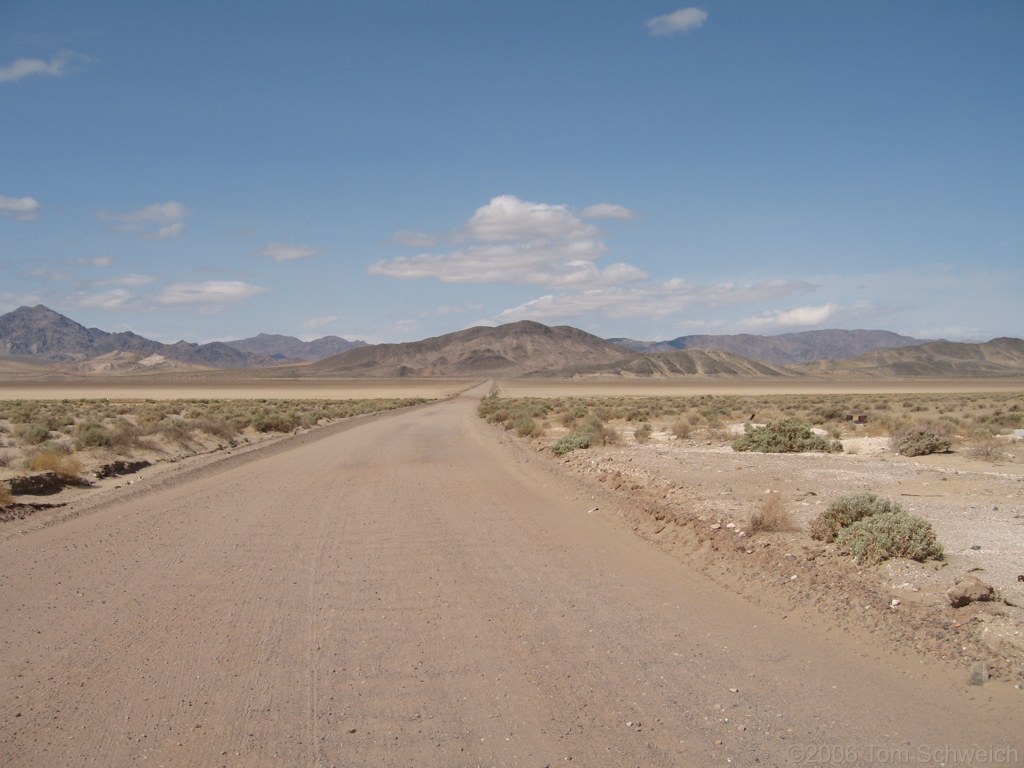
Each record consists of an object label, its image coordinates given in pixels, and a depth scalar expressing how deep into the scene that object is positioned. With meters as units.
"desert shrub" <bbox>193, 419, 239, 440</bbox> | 27.97
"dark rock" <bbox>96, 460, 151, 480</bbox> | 18.22
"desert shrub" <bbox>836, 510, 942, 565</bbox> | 8.52
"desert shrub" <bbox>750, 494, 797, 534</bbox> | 10.52
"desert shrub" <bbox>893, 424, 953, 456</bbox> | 19.20
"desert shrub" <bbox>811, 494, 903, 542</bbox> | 9.88
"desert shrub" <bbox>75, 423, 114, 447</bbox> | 21.83
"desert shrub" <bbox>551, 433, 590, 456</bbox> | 22.39
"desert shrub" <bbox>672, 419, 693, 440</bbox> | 26.16
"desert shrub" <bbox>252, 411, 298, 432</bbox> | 33.59
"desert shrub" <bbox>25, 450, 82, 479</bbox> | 16.47
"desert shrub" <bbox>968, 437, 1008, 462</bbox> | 17.75
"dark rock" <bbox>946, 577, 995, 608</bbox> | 7.03
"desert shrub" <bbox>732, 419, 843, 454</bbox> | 20.61
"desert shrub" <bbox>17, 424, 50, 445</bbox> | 23.03
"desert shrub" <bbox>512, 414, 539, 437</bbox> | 28.95
